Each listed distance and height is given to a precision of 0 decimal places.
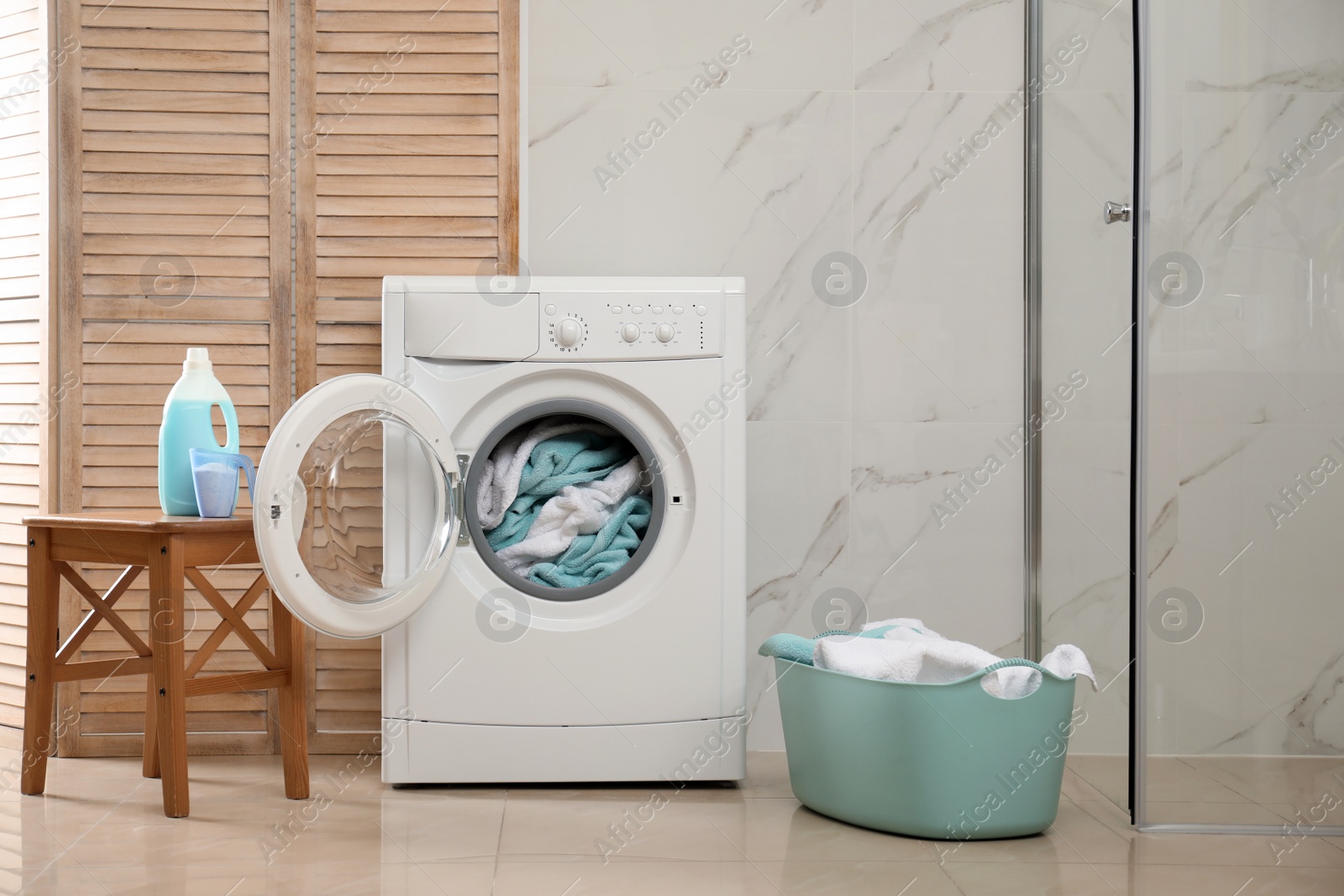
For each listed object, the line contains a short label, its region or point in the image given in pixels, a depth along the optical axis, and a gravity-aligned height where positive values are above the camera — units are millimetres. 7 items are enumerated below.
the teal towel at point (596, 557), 1870 -223
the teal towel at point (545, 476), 1888 -74
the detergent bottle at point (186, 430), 1813 +9
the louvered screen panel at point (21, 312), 2111 +259
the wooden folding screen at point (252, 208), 2107 +482
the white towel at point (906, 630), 1789 -350
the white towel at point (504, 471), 1874 -66
